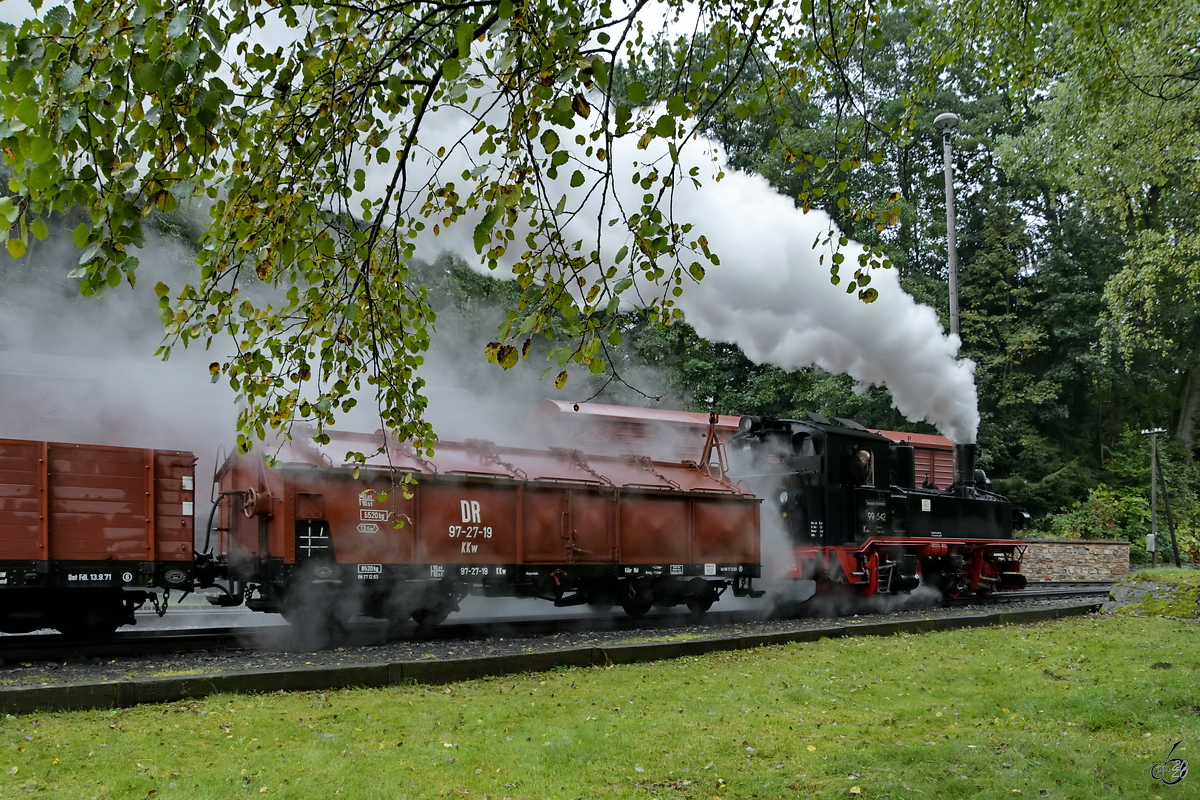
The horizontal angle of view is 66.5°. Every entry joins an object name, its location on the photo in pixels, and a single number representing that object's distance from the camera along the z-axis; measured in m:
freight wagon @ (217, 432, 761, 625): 10.41
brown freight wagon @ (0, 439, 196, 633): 9.27
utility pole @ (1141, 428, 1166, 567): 23.73
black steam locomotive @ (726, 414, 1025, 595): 14.60
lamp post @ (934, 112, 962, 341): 20.33
